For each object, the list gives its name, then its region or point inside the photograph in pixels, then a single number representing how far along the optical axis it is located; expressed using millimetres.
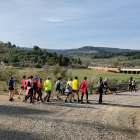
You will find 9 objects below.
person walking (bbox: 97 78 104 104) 13258
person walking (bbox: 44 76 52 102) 12665
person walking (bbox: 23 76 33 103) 12195
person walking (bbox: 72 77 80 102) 13008
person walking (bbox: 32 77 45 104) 12109
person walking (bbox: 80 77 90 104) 12807
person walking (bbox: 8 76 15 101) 12781
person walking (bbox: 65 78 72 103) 13372
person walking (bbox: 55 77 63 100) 13625
